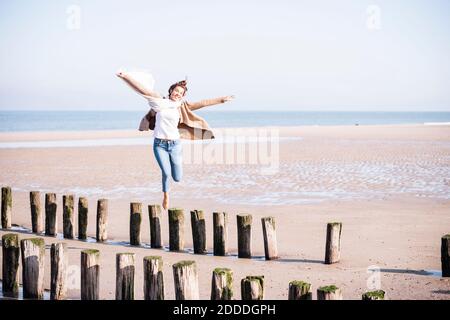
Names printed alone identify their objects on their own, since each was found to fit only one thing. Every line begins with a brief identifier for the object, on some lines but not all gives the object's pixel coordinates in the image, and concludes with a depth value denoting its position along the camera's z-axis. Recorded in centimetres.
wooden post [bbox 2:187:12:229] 1272
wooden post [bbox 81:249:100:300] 770
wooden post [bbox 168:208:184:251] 1063
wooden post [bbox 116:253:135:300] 756
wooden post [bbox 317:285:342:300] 639
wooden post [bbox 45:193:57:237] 1197
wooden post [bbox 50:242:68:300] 801
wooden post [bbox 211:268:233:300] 698
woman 846
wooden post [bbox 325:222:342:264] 967
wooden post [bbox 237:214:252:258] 1016
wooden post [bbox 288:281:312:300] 662
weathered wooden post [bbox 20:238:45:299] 804
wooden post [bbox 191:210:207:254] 1052
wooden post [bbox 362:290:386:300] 639
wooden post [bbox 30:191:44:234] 1237
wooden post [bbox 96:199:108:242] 1149
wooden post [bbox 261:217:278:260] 1015
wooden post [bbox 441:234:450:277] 890
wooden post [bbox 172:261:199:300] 705
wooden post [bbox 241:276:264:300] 676
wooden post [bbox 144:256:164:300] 737
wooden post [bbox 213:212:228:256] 1048
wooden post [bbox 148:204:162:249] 1091
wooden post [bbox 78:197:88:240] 1171
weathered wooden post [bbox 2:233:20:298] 843
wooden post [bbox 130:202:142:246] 1119
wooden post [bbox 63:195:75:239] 1176
